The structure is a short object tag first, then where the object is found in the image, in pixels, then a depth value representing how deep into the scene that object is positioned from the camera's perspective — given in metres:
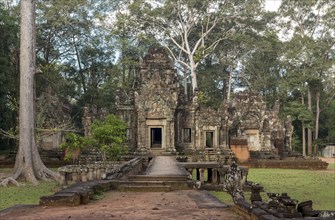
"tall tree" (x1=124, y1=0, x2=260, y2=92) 36.41
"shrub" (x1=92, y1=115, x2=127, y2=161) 19.00
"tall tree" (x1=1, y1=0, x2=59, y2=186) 17.36
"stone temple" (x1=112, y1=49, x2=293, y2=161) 28.23
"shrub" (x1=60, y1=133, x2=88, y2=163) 18.16
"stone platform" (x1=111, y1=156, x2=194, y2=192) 12.27
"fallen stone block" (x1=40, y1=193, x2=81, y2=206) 8.82
